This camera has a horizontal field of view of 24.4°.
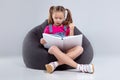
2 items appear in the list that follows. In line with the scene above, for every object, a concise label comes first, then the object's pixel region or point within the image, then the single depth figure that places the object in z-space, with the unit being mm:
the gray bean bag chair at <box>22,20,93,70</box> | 2620
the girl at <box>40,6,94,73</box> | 2537
